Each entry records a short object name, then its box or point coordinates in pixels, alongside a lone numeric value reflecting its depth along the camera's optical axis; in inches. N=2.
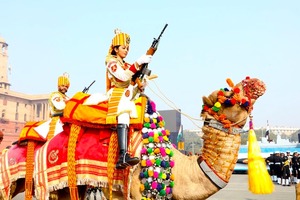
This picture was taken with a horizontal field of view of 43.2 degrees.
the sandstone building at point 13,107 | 3865.7
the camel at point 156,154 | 171.9
